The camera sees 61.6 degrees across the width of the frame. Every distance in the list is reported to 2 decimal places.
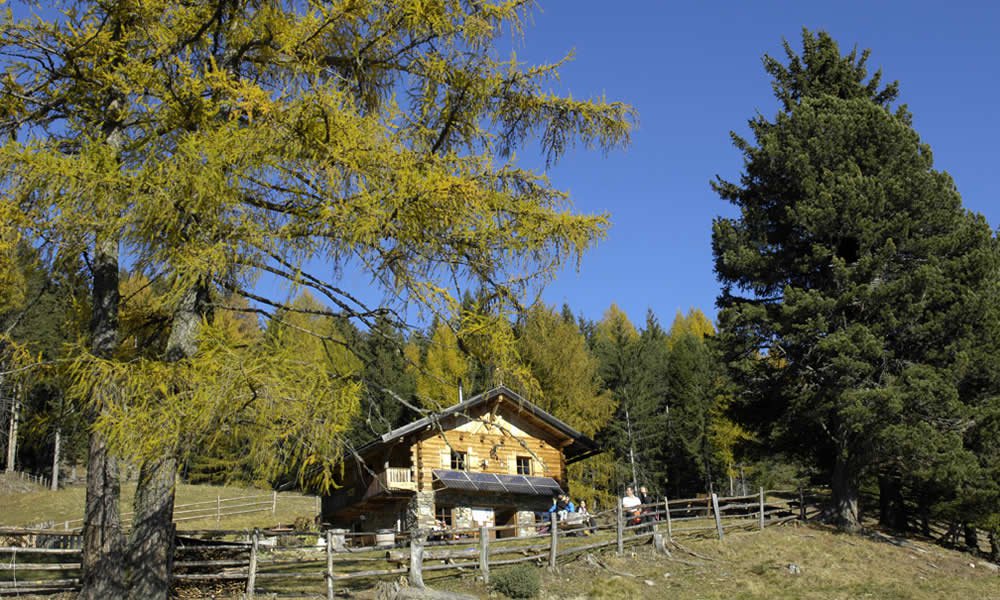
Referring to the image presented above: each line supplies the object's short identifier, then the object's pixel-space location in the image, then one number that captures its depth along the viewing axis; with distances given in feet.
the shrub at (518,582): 53.21
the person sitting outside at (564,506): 86.43
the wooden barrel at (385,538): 92.22
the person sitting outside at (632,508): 72.29
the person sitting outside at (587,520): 70.16
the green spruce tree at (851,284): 74.59
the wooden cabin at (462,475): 90.48
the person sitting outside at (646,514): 72.56
